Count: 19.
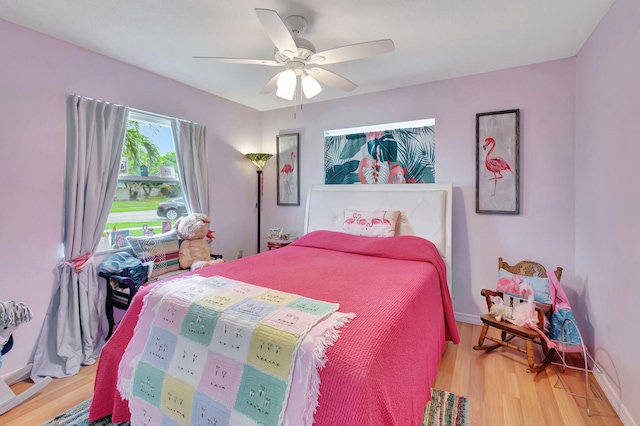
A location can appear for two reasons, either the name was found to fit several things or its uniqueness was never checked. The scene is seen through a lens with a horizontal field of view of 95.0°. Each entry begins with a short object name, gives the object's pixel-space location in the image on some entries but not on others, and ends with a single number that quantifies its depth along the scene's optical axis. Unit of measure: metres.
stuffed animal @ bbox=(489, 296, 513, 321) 2.30
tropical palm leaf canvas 3.18
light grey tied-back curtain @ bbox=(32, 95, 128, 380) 2.22
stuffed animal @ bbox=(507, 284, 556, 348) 2.13
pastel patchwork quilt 1.17
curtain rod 2.72
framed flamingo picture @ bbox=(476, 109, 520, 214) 2.73
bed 1.06
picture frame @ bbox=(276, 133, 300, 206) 3.94
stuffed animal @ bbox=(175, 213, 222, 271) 2.93
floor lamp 3.86
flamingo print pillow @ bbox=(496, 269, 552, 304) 2.35
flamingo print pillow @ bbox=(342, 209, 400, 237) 2.93
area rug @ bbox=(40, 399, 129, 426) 1.68
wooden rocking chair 2.16
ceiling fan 1.62
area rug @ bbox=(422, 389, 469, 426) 1.70
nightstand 3.60
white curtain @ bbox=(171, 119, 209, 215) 3.18
